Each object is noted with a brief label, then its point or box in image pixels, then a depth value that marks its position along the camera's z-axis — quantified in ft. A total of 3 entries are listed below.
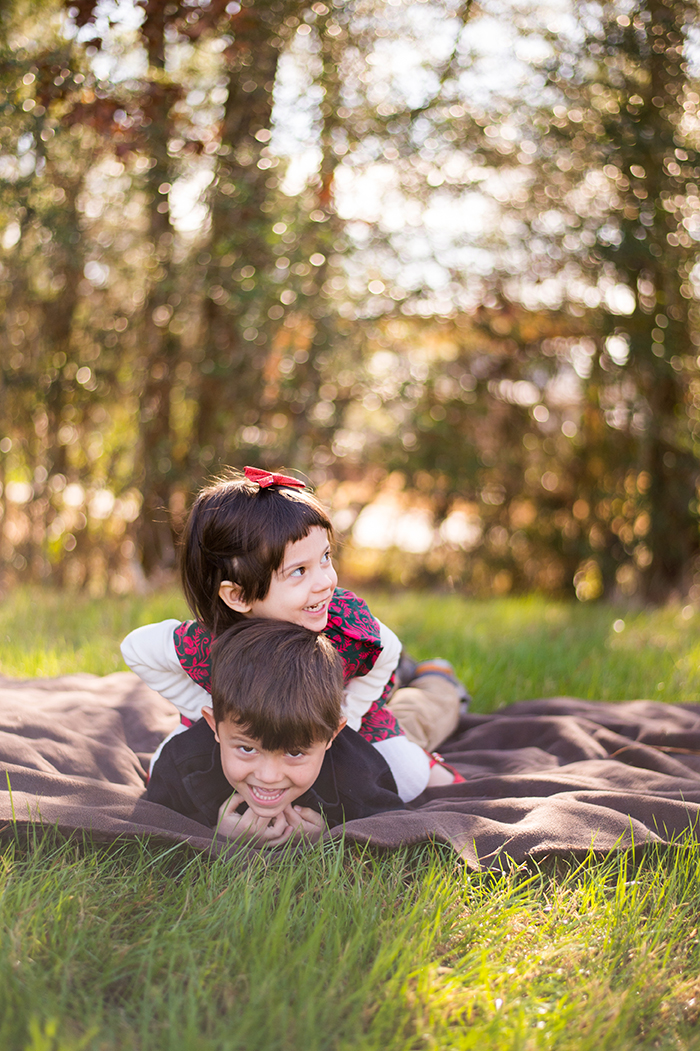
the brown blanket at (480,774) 5.49
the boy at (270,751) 5.38
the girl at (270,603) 5.92
